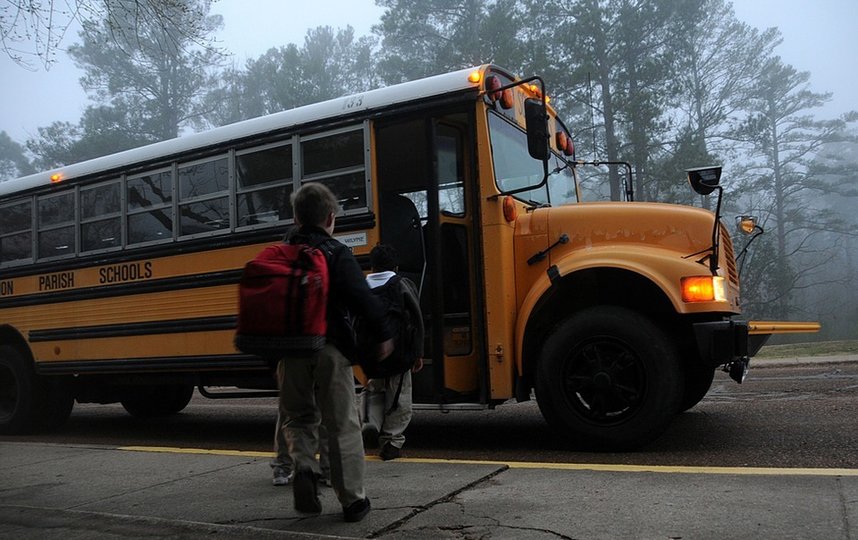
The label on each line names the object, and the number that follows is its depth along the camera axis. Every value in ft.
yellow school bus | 16.60
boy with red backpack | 11.48
